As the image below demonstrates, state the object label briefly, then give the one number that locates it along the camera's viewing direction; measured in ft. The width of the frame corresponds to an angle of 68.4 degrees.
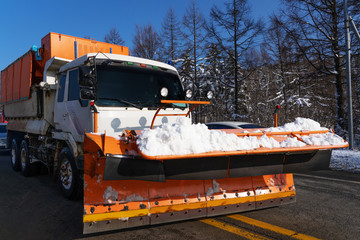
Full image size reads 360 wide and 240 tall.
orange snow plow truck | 9.63
